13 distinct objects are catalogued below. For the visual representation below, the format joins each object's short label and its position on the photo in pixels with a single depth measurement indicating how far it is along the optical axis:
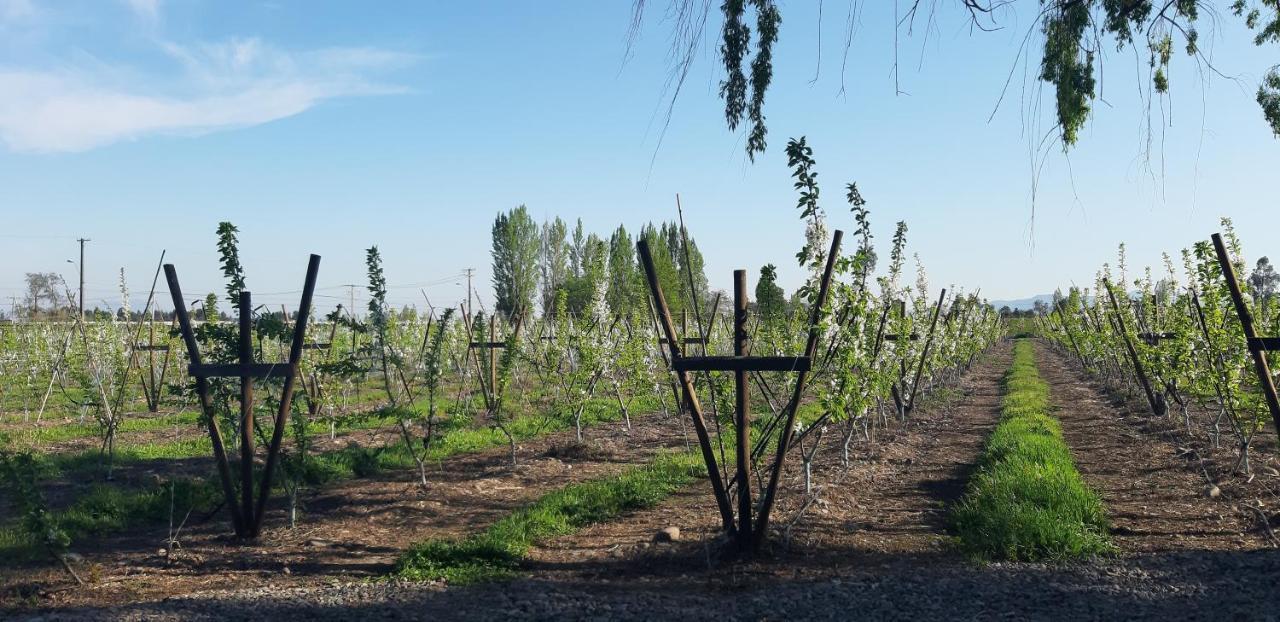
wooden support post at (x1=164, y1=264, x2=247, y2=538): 6.48
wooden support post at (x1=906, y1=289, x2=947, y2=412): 13.61
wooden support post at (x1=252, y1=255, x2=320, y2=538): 6.46
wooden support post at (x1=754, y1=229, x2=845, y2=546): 5.62
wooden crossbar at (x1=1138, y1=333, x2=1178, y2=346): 11.30
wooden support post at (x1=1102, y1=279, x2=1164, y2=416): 12.39
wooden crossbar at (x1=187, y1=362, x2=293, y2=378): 6.37
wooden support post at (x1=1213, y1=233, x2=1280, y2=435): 6.51
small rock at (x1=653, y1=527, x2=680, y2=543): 6.28
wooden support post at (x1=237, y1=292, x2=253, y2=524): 6.53
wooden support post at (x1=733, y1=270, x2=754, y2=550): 5.59
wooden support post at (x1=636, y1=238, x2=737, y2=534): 5.62
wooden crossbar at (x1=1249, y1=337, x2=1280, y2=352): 6.30
